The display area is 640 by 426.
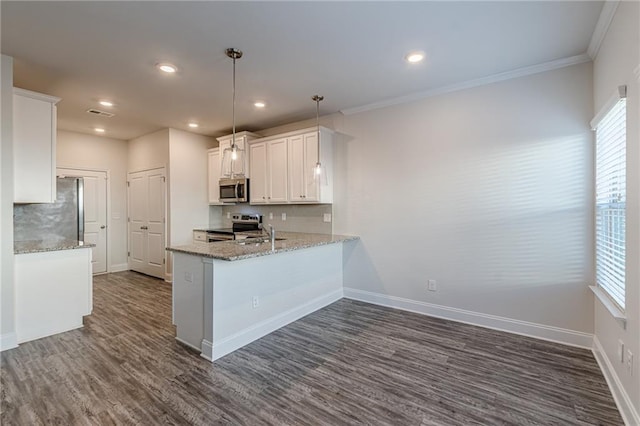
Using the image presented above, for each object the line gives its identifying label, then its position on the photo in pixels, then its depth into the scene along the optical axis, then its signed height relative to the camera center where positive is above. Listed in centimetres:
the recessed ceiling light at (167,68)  295 +144
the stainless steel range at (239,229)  498 -30
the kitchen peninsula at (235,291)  268 -78
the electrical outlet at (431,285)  369 -91
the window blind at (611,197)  212 +10
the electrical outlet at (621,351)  202 -95
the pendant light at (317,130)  384 +115
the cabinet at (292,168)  435 +67
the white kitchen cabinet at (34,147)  304 +70
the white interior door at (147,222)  550 -17
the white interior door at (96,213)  576 +0
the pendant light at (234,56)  270 +144
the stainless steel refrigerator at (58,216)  478 -5
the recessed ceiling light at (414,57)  278 +145
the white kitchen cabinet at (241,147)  506 +110
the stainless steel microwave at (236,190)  516 +38
